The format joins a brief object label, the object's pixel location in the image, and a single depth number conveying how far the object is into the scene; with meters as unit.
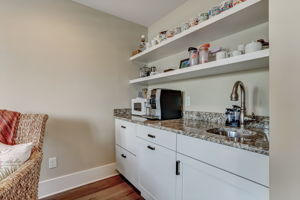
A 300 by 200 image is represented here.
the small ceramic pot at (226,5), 1.12
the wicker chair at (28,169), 0.76
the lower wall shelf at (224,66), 0.99
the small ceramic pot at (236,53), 1.10
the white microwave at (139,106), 1.93
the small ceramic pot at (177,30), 1.60
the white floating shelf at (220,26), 1.01
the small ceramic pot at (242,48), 1.10
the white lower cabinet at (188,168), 0.77
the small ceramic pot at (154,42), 1.87
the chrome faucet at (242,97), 1.21
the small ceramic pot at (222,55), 1.20
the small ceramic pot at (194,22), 1.37
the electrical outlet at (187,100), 1.84
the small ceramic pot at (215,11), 1.20
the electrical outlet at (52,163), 1.70
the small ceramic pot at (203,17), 1.31
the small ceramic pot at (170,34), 1.66
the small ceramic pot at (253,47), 1.00
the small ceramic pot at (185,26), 1.49
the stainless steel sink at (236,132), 1.07
